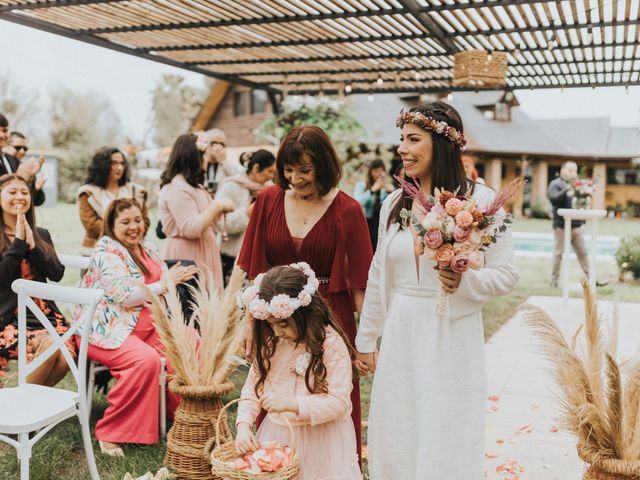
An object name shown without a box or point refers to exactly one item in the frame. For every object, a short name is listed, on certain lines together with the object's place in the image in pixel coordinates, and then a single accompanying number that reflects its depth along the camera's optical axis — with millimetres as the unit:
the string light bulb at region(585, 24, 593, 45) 6236
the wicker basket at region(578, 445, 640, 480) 2248
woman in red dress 3029
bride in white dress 2438
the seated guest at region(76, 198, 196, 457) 3947
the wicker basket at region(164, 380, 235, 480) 3473
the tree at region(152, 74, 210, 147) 35688
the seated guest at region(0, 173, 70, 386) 3887
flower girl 2557
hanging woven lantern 6516
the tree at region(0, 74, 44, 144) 35438
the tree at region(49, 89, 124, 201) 29094
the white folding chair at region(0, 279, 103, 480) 3031
